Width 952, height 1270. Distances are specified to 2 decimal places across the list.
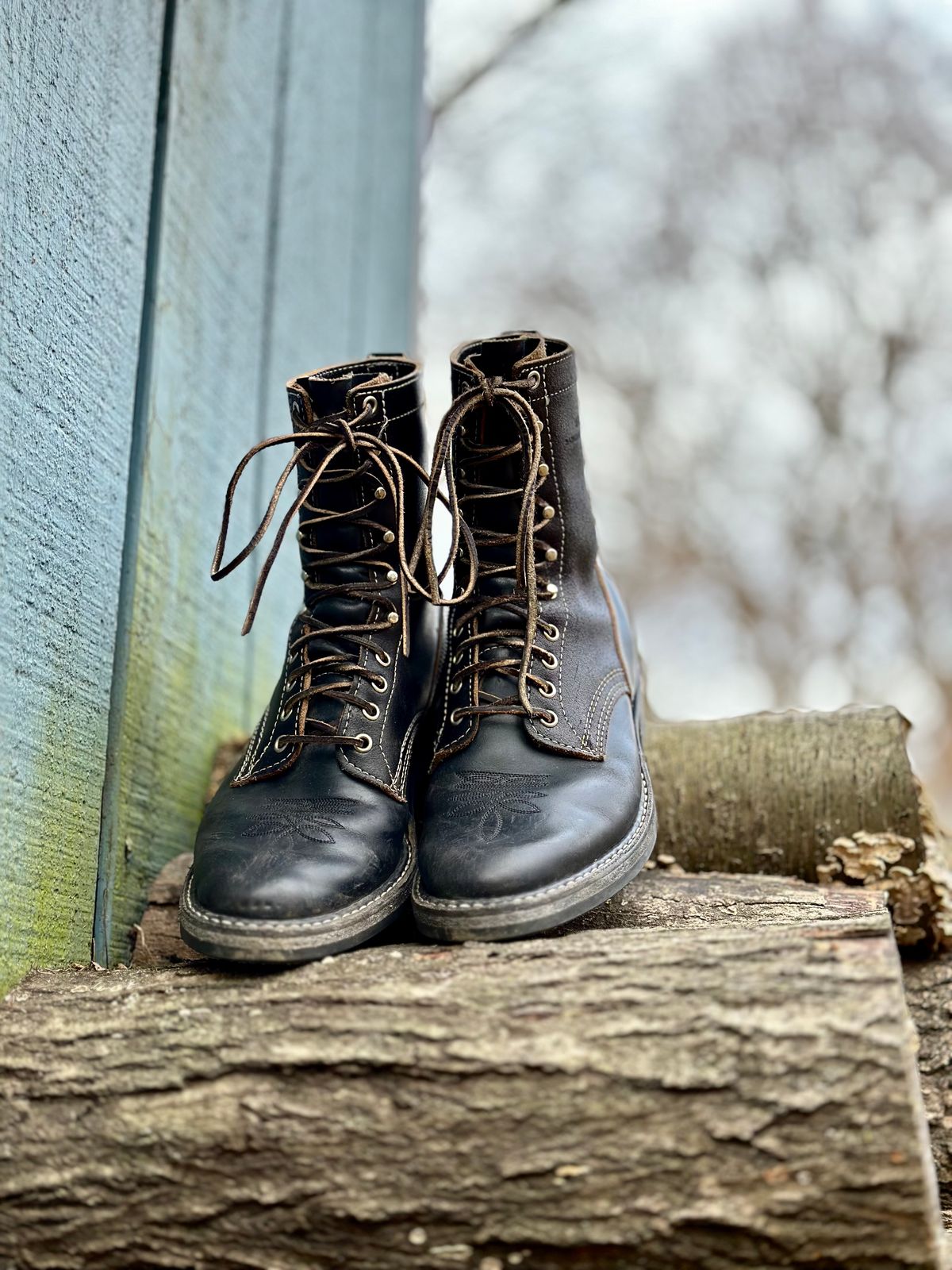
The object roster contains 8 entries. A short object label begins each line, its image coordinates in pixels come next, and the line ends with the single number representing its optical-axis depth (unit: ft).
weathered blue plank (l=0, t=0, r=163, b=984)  3.46
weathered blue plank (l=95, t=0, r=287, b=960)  4.30
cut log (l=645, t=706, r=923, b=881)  4.82
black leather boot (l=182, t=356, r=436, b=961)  3.10
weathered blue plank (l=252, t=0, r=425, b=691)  6.35
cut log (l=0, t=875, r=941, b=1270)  2.35
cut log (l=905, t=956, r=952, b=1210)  3.76
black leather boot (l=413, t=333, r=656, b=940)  3.19
